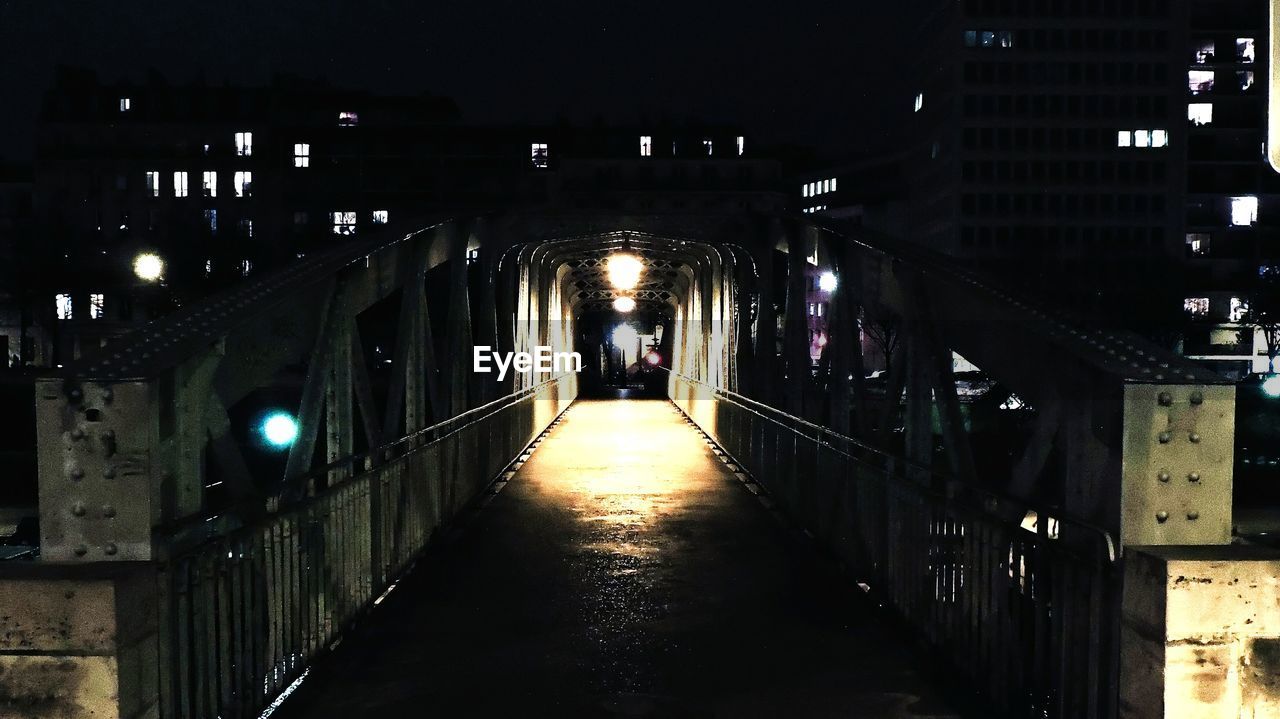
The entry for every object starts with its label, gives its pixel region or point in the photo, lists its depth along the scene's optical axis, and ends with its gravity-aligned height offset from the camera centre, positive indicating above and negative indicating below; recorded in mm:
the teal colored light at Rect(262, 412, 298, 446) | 22228 -1930
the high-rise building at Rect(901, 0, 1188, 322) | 81062 +13576
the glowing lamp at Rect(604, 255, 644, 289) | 28253 +1434
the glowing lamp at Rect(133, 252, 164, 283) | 36406 +1912
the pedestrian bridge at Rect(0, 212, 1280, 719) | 4160 -1106
